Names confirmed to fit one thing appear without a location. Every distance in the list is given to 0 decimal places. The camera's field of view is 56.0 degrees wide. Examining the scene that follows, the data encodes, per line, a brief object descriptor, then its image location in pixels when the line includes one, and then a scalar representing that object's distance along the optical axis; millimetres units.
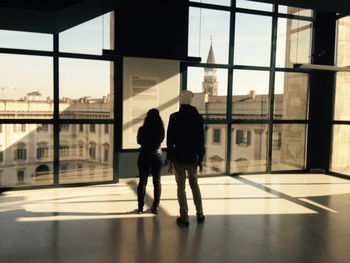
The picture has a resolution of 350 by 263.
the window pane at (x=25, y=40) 5789
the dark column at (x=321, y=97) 8156
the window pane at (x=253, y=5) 7545
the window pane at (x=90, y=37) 6160
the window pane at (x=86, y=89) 6246
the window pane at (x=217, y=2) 7215
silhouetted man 4168
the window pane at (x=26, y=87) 5895
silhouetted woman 4496
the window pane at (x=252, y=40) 7574
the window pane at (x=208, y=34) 7205
